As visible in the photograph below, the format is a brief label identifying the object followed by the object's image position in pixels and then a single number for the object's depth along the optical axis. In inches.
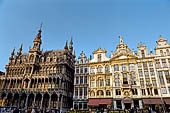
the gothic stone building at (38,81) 1642.5
